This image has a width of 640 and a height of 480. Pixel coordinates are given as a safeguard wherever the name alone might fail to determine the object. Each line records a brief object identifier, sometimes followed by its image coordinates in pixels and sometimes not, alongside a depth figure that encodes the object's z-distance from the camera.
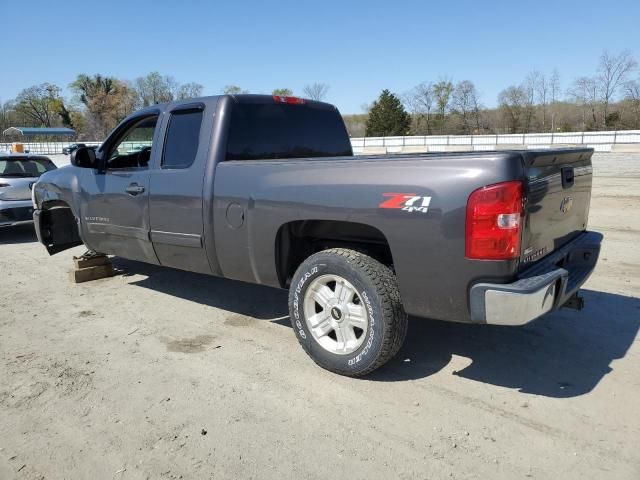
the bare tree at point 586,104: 54.87
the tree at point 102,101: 82.61
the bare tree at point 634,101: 48.56
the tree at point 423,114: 67.38
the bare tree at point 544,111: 57.53
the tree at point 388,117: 58.75
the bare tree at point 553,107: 58.81
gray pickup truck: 2.88
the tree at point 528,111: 57.18
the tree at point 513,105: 58.34
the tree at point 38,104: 97.69
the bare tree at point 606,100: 53.28
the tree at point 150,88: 86.54
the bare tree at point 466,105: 63.31
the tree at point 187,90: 76.89
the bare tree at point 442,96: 67.56
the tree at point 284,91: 81.22
